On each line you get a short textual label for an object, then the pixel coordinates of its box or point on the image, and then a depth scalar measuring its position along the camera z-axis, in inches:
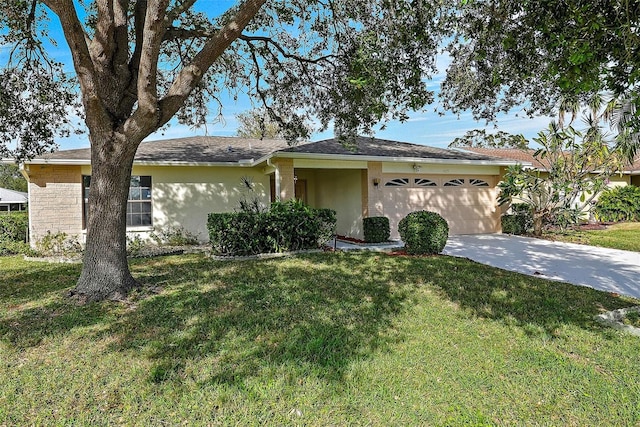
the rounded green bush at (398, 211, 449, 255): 380.5
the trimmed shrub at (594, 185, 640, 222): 706.8
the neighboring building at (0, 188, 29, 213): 813.2
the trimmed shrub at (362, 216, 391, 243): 469.2
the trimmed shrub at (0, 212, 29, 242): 476.0
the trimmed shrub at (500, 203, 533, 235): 558.9
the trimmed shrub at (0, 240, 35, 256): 452.2
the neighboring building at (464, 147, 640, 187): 768.3
